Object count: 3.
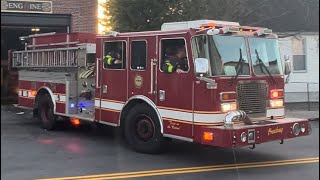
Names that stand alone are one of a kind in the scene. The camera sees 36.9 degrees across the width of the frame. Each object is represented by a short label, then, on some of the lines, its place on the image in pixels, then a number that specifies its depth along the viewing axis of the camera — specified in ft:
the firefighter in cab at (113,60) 27.94
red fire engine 22.74
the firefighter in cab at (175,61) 23.94
